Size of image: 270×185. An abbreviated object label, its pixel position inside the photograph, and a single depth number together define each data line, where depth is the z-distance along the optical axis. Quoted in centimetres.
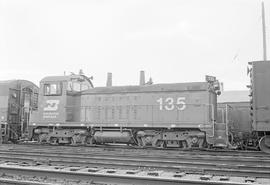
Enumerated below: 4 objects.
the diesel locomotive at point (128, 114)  1399
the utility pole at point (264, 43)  1955
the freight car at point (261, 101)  1205
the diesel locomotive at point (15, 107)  1753
